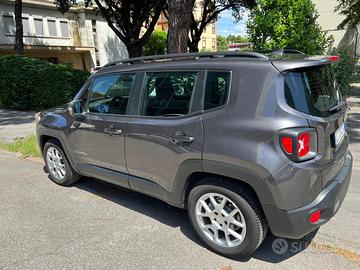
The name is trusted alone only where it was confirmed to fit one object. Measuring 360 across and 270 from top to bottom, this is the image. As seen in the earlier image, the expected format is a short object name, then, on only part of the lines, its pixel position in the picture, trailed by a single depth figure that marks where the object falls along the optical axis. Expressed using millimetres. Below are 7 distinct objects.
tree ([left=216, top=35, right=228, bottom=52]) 79425
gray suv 2484
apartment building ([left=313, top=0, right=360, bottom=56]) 30078
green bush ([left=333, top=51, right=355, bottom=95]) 10461
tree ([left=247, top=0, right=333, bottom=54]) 10125
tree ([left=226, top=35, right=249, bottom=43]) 92875
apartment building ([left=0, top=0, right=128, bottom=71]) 26375
